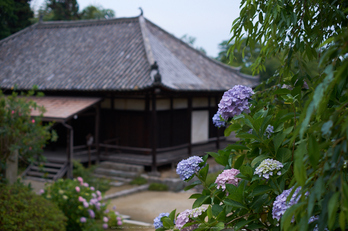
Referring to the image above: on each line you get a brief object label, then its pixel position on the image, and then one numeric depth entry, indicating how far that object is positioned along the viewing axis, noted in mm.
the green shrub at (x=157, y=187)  9688
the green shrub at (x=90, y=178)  7945
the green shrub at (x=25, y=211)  3836
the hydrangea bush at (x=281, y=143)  1045
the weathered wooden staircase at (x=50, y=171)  9836
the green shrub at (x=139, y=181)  9953
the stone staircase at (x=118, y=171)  10328
